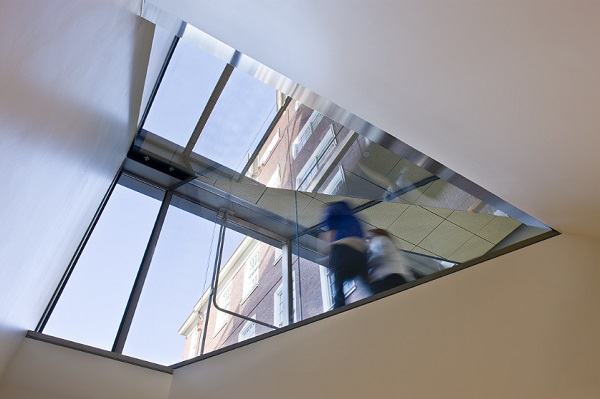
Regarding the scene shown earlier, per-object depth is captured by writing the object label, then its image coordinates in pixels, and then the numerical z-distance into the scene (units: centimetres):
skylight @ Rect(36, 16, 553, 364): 218
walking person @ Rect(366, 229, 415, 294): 230
